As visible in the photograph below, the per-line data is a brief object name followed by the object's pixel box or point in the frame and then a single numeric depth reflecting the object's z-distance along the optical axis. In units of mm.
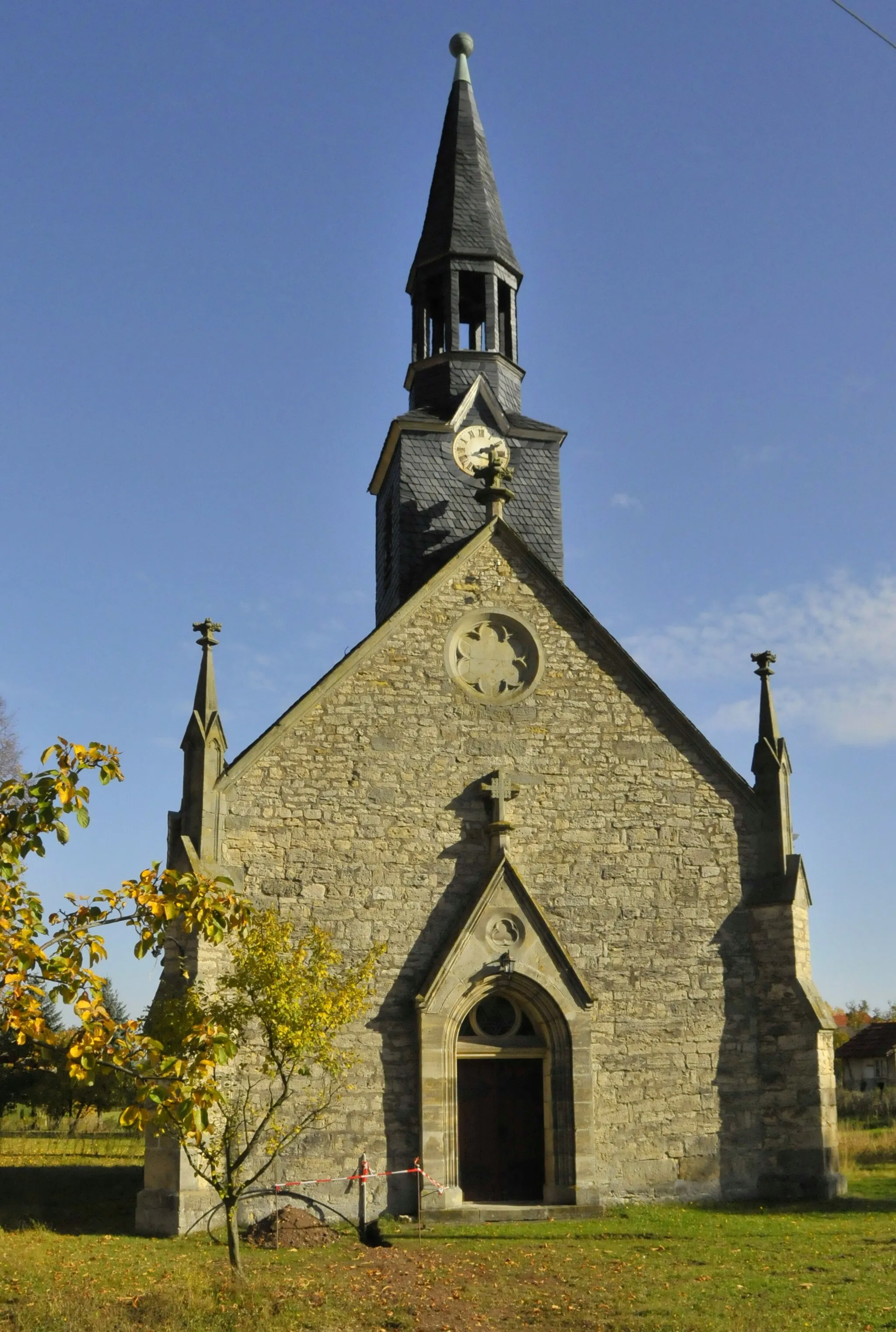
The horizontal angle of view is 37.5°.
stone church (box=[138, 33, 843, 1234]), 16922
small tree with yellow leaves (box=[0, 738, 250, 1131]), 8086
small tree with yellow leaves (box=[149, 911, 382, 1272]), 12547
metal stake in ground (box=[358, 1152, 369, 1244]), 15938
